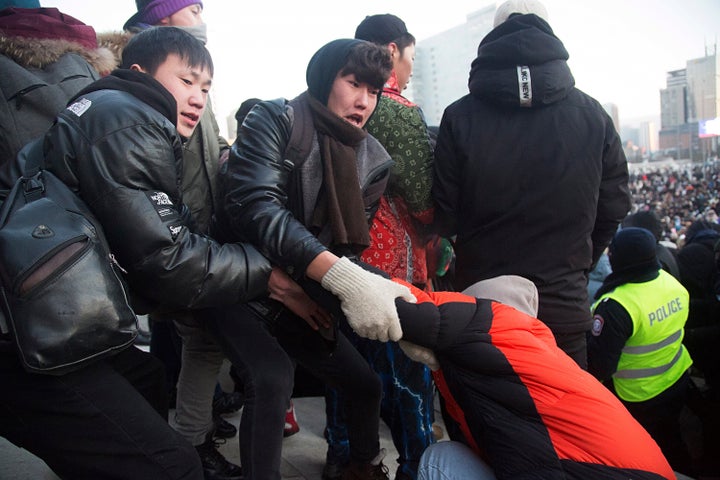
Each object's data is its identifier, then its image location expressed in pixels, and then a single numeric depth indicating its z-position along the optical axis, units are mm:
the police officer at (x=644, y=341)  3484
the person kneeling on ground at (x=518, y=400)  1485
